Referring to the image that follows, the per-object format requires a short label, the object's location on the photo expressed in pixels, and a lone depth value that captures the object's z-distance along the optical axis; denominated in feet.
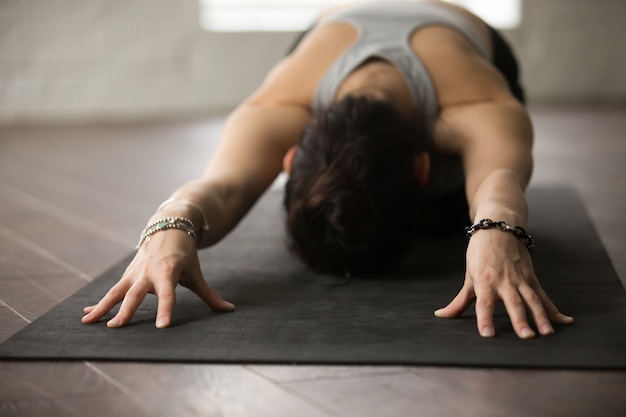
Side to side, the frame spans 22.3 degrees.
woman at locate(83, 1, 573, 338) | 5.76
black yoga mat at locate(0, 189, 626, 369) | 5.38
